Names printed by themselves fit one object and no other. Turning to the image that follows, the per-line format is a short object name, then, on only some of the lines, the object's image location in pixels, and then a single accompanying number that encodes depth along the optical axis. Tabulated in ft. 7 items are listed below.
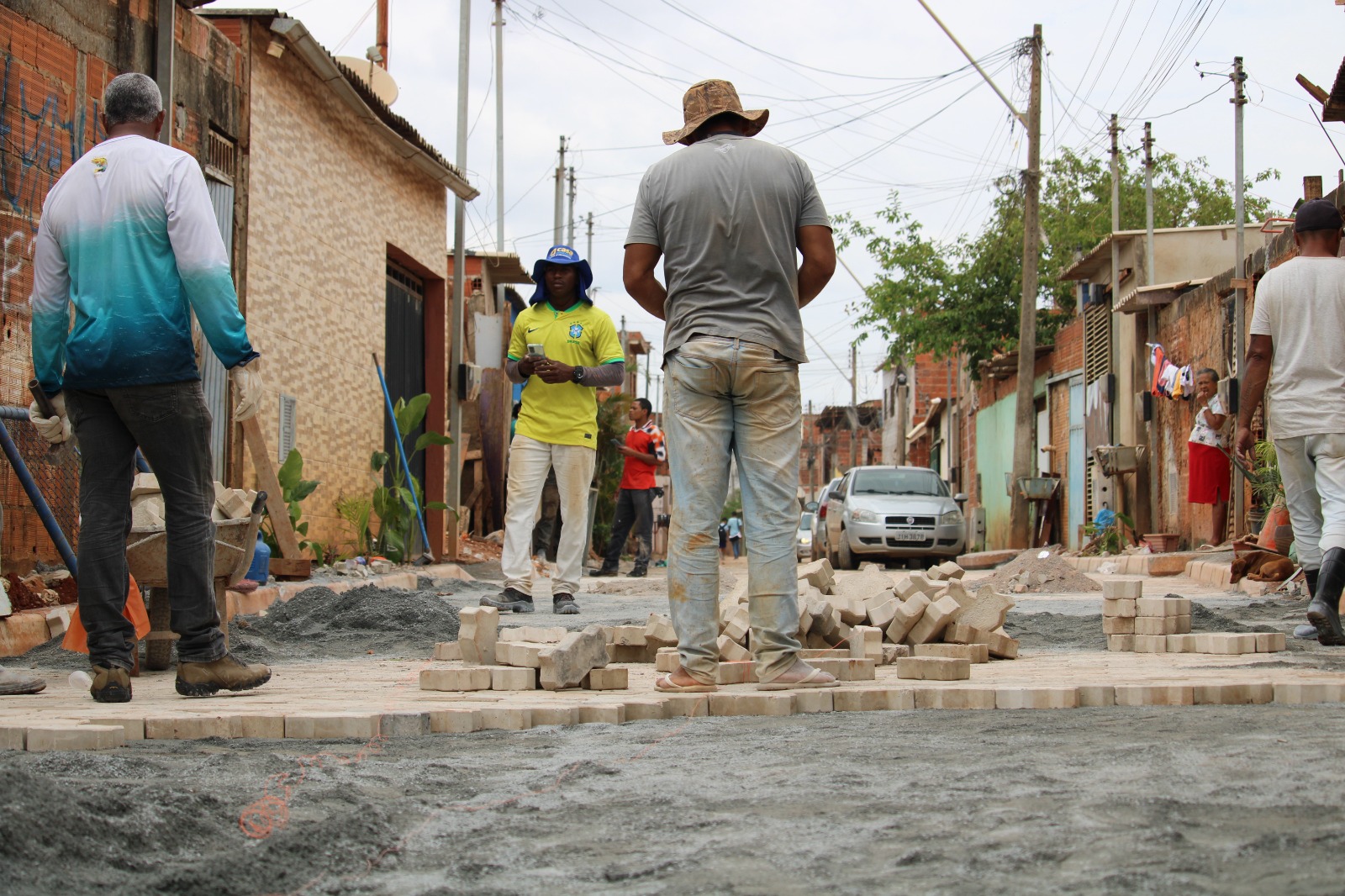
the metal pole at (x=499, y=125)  95.30
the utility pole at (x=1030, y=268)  72.74
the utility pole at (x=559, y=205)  103.80
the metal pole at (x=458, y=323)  50.70
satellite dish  53.62
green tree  96.84
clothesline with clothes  53.42
